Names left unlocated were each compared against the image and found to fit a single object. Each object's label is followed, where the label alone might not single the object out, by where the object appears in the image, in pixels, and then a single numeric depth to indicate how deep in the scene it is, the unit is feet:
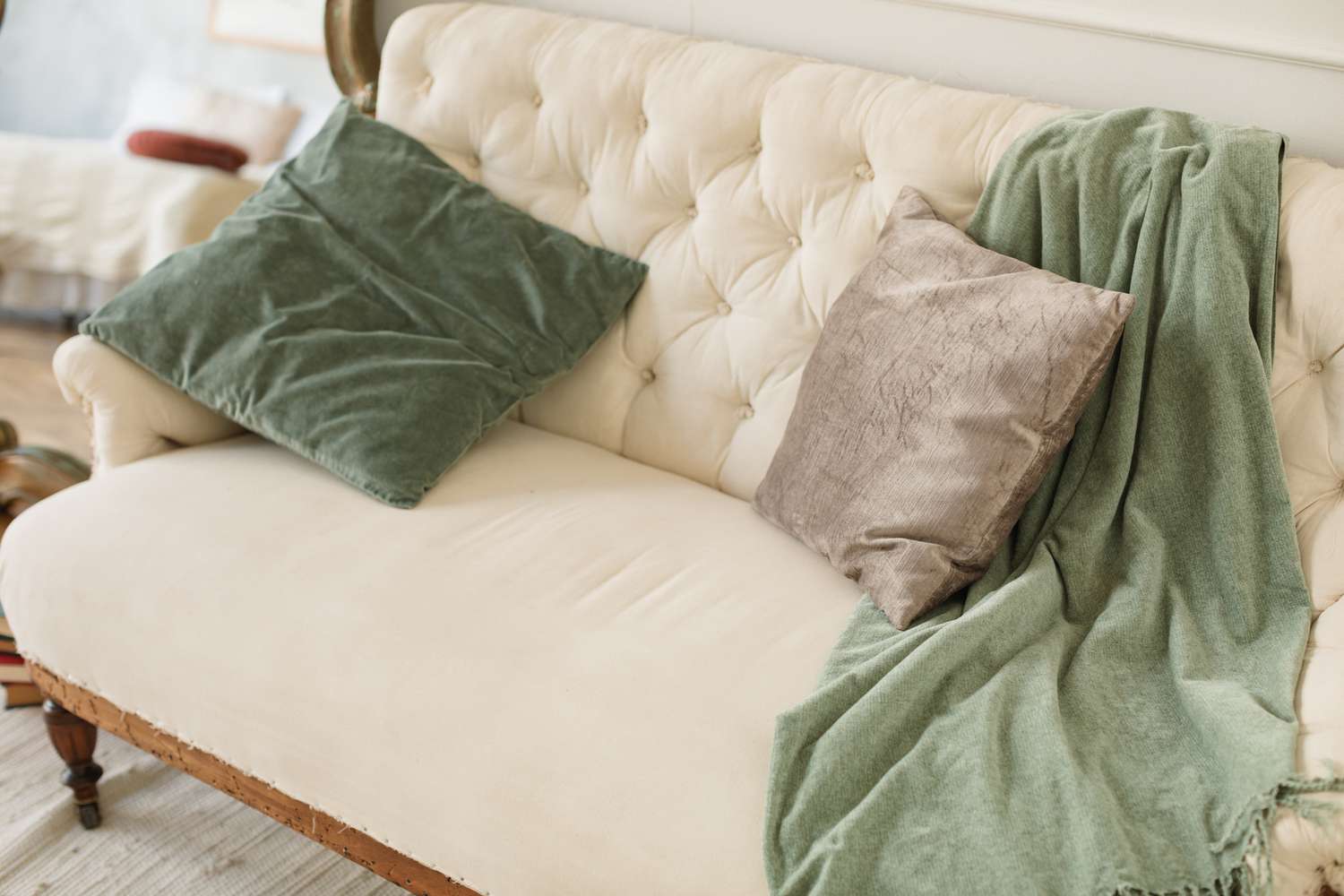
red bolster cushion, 7.20
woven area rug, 4.92
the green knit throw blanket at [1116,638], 3.32
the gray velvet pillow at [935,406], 4.15
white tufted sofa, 3.71
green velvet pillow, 5.08
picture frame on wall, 7.15
